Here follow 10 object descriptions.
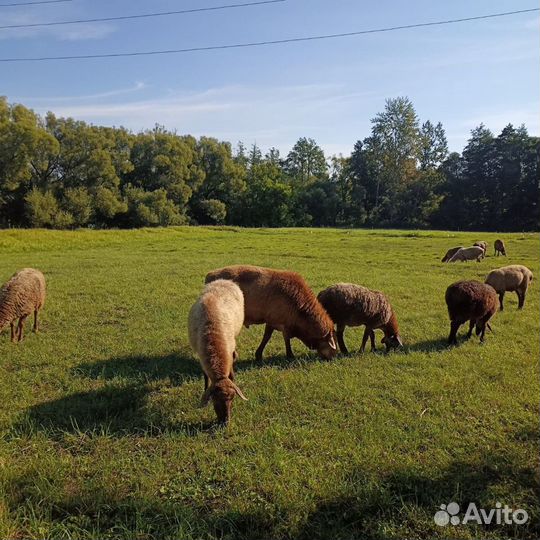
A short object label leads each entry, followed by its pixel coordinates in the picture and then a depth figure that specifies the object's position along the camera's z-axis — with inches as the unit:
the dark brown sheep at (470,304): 340.8
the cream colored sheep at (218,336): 219.5
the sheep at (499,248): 1058.7
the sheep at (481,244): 1079.4
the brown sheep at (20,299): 359.3
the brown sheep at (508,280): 479.2
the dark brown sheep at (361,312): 344.5
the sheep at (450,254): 971.0
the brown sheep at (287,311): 322.7
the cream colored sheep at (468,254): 954.1
